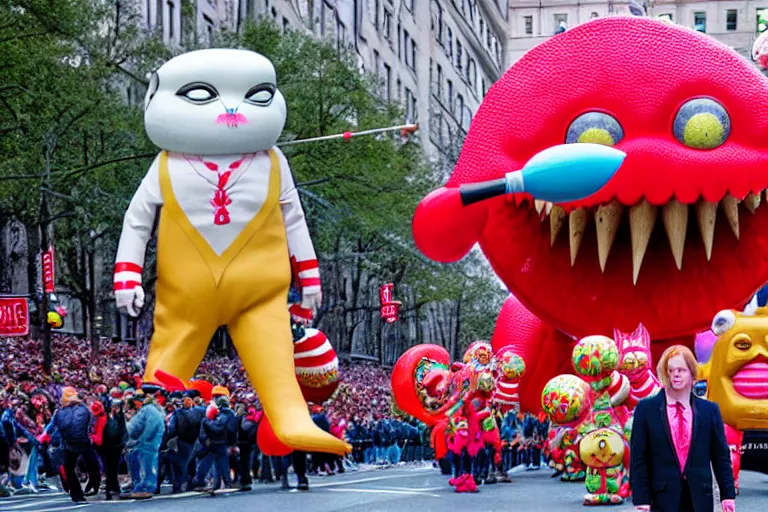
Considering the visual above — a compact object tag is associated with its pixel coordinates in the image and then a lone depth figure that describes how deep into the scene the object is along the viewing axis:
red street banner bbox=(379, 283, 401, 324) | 38.97
